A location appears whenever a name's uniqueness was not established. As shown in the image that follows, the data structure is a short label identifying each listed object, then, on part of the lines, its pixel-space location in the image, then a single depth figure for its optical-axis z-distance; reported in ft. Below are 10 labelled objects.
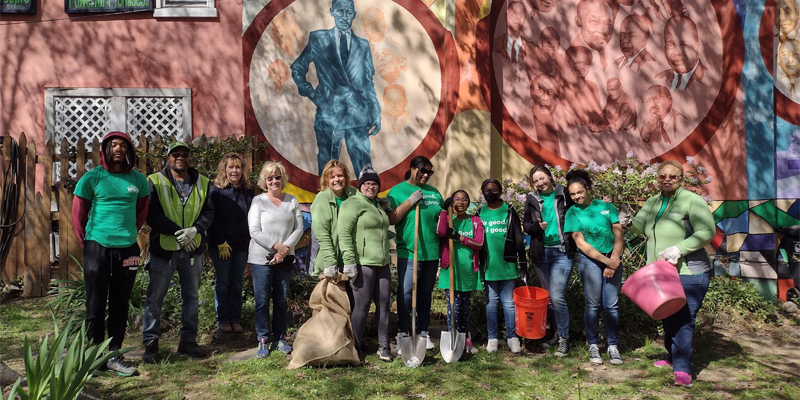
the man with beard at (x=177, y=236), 15.80
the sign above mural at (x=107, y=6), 28.12
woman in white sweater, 16.48
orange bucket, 16.56
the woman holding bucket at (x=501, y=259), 17.01
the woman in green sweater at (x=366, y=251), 15.84
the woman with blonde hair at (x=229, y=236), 18.08
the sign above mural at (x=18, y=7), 27.94
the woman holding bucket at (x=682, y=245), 14.47
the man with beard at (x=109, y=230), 14.58
